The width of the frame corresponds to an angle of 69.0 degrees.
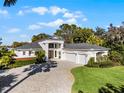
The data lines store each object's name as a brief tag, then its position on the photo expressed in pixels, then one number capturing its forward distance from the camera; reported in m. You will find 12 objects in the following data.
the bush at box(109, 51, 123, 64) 18.48
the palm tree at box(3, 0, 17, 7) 7.27
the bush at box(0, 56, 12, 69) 14.56
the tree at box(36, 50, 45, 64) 19.22
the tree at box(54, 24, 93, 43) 29.77
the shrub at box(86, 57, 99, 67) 16.60
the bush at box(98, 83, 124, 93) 9.23
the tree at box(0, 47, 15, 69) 12.25
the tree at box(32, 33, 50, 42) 35.58
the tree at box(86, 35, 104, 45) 28.28
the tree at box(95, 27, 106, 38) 32.40
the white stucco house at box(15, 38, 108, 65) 18.53
